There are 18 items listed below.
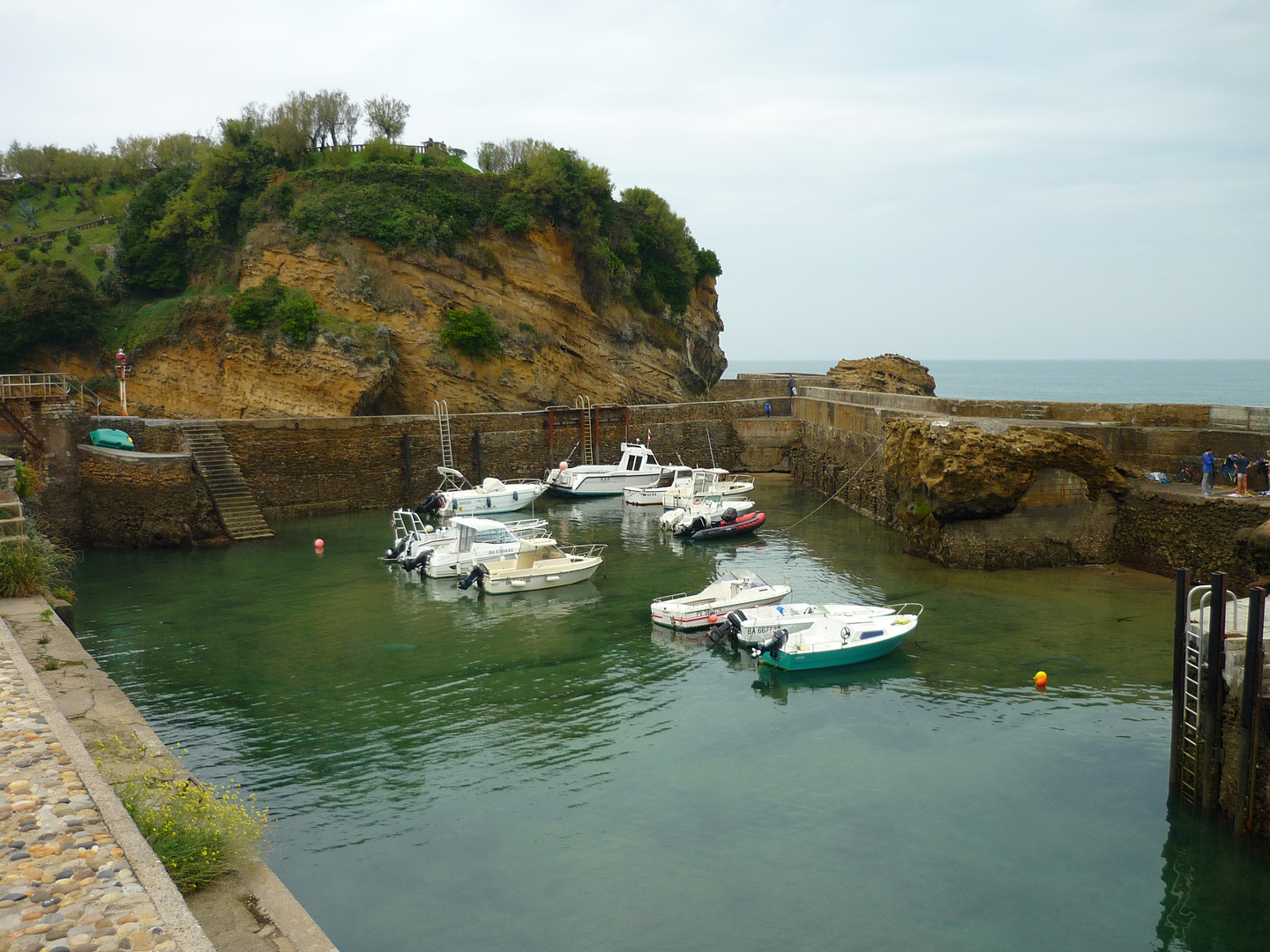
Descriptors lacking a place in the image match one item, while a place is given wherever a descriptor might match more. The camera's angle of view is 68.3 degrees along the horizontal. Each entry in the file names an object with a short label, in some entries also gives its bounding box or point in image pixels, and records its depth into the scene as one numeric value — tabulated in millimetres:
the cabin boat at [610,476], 35125
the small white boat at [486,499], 30344
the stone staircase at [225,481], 27359
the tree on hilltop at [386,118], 46656
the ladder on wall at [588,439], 37647
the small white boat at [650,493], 32812
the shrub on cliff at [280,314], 35125
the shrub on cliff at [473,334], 37844
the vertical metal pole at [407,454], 33594
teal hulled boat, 15805
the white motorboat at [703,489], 31531
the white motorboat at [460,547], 22531
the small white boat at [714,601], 17922
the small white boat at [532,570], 21219
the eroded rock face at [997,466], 21422
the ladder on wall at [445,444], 34125
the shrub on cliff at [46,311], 34125
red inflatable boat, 26797
